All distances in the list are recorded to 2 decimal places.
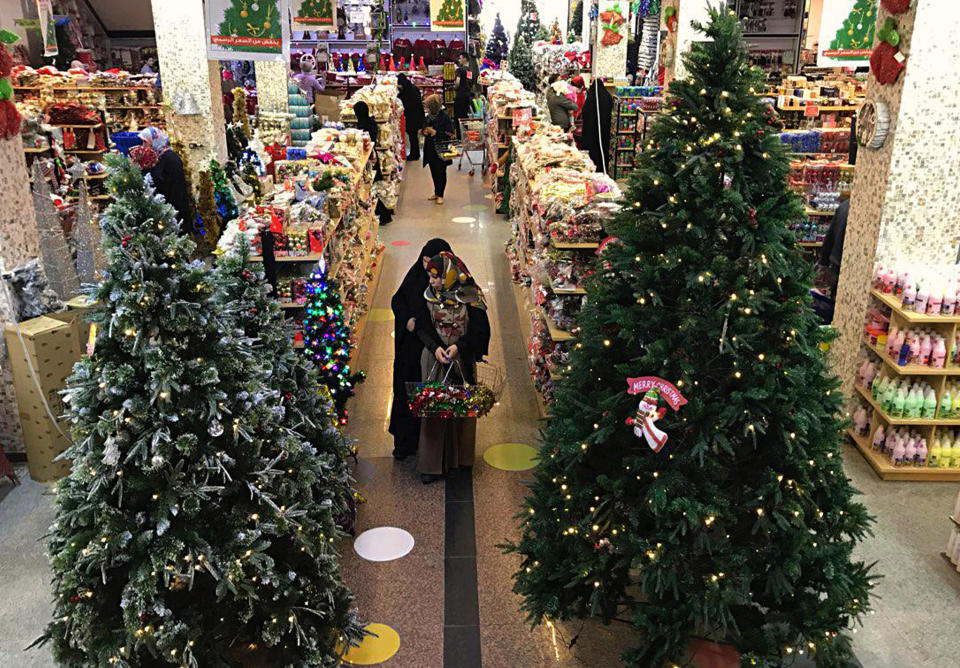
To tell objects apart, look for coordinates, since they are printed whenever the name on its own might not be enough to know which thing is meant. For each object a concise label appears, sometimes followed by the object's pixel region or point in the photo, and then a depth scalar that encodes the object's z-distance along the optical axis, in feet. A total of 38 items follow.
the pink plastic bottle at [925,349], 16.92
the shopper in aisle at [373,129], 36.97
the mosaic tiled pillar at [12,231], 17.21
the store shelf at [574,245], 17.78
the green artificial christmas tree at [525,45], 71.98
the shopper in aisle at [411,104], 48.67
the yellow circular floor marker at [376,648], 12.49
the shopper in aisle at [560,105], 39.99
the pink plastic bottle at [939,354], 16.92
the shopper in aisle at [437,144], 42.47
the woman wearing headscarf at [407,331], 17.15
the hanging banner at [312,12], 46.88
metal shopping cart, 50.83
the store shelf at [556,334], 18.14
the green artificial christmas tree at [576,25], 84.99
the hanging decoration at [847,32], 21.40
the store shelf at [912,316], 16.51
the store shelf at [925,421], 17.28
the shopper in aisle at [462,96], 55.83
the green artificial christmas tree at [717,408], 10.26
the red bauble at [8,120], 16.92
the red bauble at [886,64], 16.81
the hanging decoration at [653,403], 10.34
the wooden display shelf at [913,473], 17.62
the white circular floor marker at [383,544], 15.12
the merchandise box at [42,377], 17.06
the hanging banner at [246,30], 23.08
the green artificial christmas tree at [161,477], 9.12
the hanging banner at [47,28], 46.01
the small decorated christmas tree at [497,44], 88.40
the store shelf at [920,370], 16.90
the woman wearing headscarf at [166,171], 27.76
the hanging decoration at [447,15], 55.06
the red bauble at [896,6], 16.38
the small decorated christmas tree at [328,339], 16.67
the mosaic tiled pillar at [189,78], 30.71
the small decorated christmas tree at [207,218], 29.89
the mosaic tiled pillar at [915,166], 16.43
